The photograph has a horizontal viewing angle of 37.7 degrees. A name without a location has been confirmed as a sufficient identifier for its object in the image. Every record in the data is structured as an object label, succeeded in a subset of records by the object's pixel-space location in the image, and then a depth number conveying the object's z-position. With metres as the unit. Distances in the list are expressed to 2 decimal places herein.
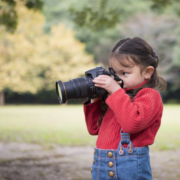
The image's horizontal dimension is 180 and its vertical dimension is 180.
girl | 1.40
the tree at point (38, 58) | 20.72
